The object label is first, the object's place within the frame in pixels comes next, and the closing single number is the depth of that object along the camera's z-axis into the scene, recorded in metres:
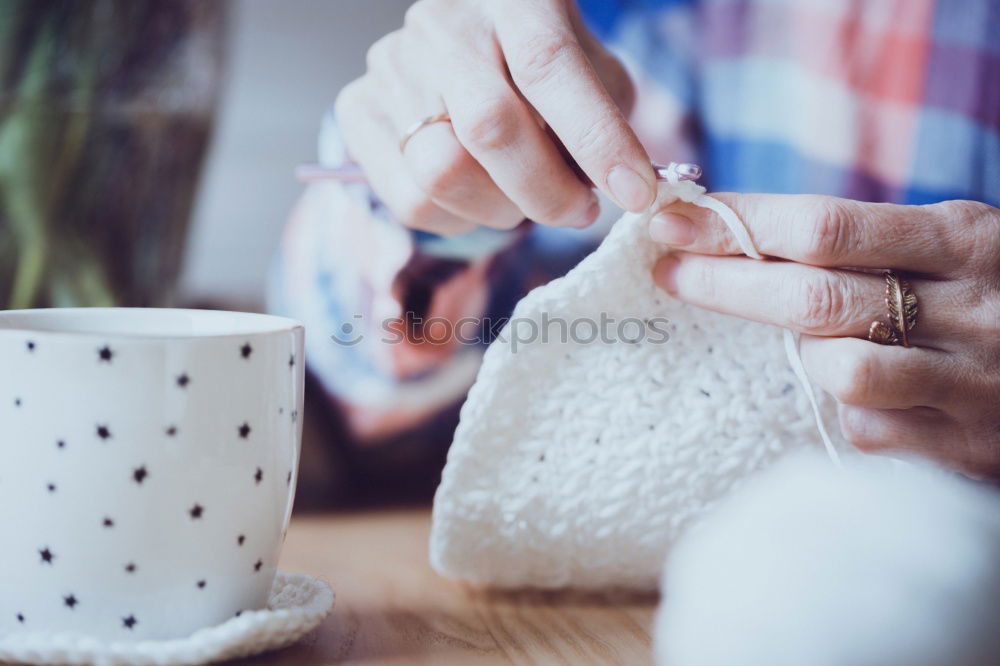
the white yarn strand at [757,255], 0.46
